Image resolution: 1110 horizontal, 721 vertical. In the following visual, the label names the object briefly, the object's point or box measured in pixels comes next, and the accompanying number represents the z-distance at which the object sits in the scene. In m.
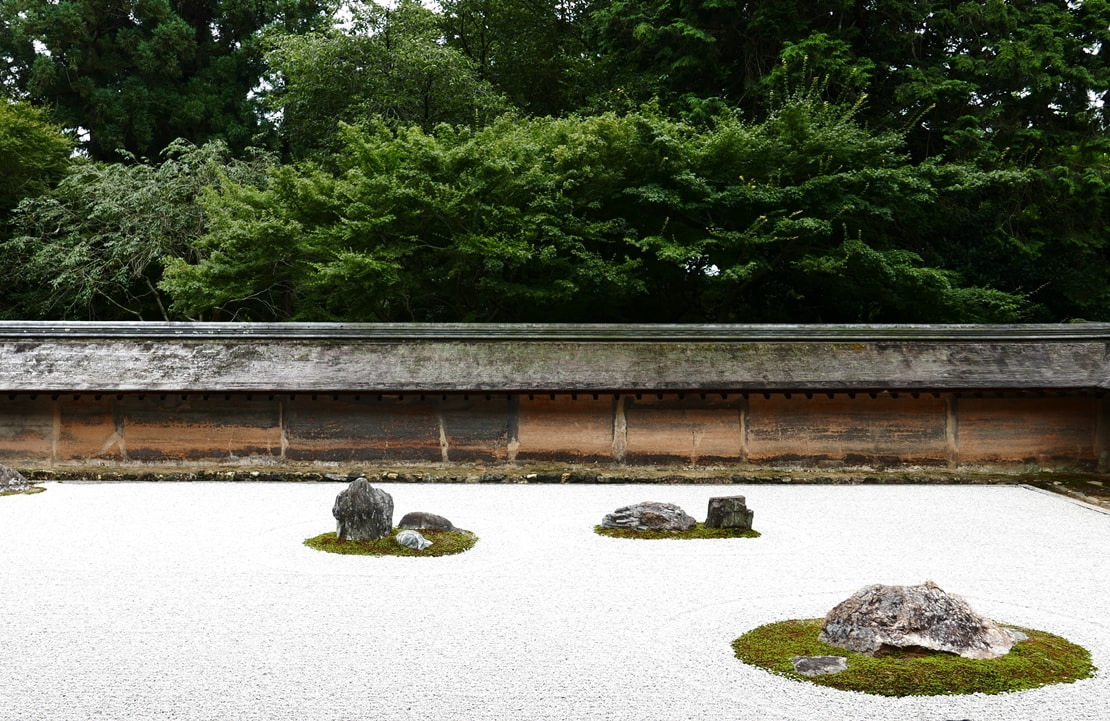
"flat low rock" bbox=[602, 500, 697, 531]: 8.68
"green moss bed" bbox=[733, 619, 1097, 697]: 4.38
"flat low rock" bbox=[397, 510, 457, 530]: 8.34
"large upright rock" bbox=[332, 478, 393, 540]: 7.97
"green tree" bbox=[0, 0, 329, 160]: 25.69
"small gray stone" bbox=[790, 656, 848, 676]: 4.58
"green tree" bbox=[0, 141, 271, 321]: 21.31
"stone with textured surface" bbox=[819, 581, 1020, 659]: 4.77
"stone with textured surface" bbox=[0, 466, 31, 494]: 11.13
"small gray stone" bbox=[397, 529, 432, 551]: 7.68
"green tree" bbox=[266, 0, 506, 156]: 21.41
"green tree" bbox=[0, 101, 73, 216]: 22.45
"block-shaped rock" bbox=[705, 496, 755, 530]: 8.70
